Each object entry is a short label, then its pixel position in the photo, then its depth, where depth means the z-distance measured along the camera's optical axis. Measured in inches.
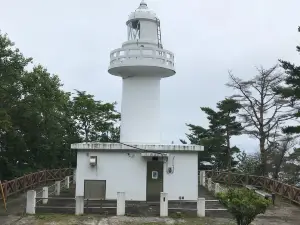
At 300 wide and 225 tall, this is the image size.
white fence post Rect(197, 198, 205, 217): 514.6
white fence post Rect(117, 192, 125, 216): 507.2
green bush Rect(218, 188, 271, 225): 394.9
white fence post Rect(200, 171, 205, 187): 878.1
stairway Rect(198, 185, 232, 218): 523.8
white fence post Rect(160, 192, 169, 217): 507.2
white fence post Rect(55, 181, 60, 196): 679.1
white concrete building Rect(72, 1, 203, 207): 621.3
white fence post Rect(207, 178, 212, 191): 770.1
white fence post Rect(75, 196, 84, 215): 503.5
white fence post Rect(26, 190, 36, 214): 509.7
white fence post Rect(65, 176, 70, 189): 786.2
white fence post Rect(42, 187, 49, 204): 573.8
